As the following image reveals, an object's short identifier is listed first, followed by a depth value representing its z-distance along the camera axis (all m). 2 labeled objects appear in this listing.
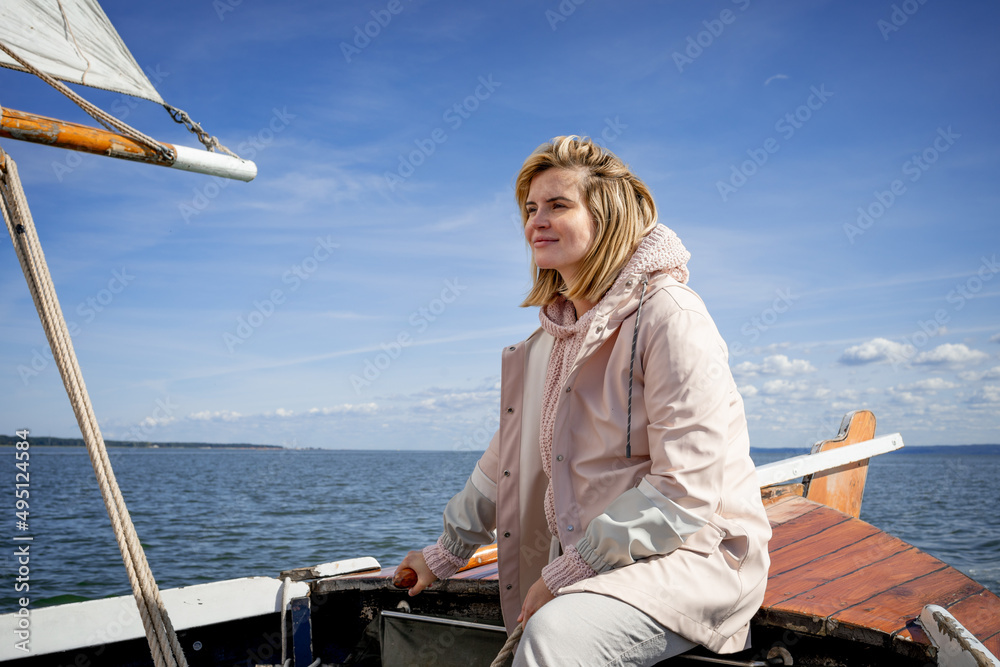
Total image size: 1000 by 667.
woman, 1.48
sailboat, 1.88
